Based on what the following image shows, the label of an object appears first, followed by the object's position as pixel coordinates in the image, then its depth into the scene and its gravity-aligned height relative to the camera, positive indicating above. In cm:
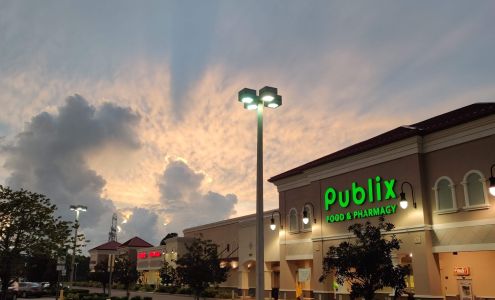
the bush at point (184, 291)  5632 -161
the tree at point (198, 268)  3111 +55
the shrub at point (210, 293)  4897 -163
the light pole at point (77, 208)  5141 +710
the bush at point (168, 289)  6034 -153
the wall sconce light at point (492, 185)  1697 +312
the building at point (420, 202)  2470 +435
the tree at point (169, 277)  3866 -1
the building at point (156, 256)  6888 +311
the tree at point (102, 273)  5478 +43
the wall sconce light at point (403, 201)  2380 +361
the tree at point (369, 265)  1845 +45
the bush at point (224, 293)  4871 -167
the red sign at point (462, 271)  2667 +30
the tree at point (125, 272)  4981 +50
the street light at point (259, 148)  1441 +395
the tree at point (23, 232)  2625 +243
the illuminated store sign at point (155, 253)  7617 +363
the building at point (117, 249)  9169 +575
